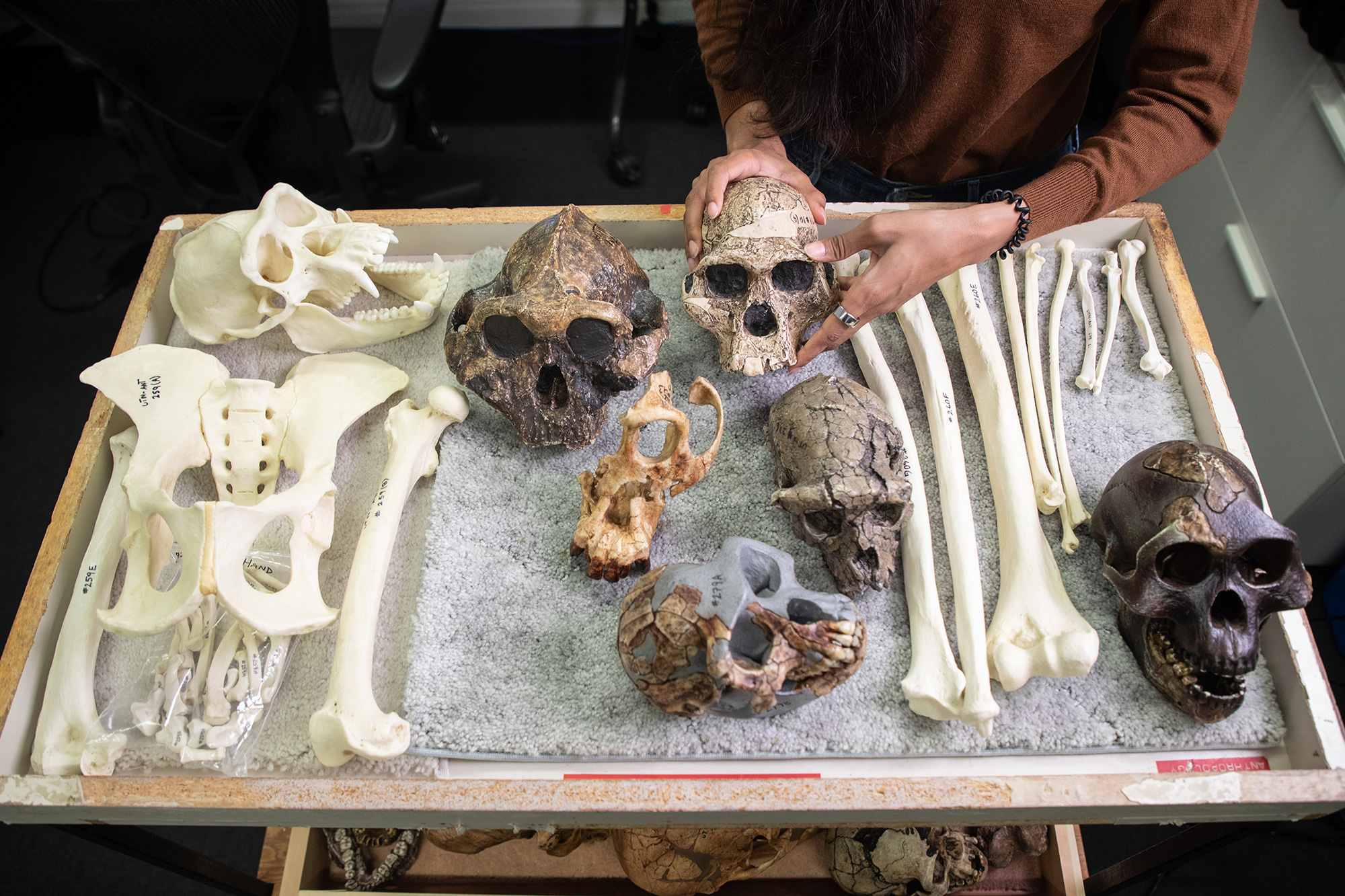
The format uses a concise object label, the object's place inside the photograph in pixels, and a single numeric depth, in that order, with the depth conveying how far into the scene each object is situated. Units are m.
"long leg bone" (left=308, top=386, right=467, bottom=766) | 0.76
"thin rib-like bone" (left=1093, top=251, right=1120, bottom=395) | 0.93
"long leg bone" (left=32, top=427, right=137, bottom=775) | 0.78
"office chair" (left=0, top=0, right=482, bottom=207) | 1.01
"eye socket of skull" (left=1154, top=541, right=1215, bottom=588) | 0.77
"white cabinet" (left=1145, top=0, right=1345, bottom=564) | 1.14
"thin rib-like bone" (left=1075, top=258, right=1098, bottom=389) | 0.92
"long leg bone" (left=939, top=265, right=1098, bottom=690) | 0.79
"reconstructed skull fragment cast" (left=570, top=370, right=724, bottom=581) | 0.82
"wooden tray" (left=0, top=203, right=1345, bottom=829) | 0.74
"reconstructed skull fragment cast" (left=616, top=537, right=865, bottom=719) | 0.71
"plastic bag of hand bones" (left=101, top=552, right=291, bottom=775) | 0.79
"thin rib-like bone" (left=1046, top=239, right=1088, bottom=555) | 0.85
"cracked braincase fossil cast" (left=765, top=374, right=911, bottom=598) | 0.79
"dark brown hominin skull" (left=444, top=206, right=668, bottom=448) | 0.83
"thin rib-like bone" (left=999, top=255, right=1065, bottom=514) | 0.86
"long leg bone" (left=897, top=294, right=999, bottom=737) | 0.78
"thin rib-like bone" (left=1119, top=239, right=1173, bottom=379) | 0.93
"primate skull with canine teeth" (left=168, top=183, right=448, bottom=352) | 0.89
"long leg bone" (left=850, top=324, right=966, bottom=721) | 0.77
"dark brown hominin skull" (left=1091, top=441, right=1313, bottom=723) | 0.75
